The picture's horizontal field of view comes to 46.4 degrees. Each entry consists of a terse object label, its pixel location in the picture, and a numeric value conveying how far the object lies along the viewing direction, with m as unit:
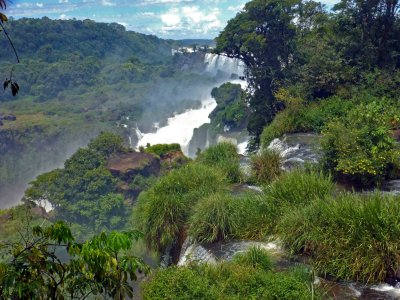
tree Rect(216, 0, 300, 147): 23.42
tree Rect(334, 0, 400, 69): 18.05
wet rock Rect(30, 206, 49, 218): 29.34
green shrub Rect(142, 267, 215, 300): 5.48
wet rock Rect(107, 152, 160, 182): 32.03
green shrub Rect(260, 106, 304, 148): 15.54
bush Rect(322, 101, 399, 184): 9.96
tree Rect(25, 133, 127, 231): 29.52
